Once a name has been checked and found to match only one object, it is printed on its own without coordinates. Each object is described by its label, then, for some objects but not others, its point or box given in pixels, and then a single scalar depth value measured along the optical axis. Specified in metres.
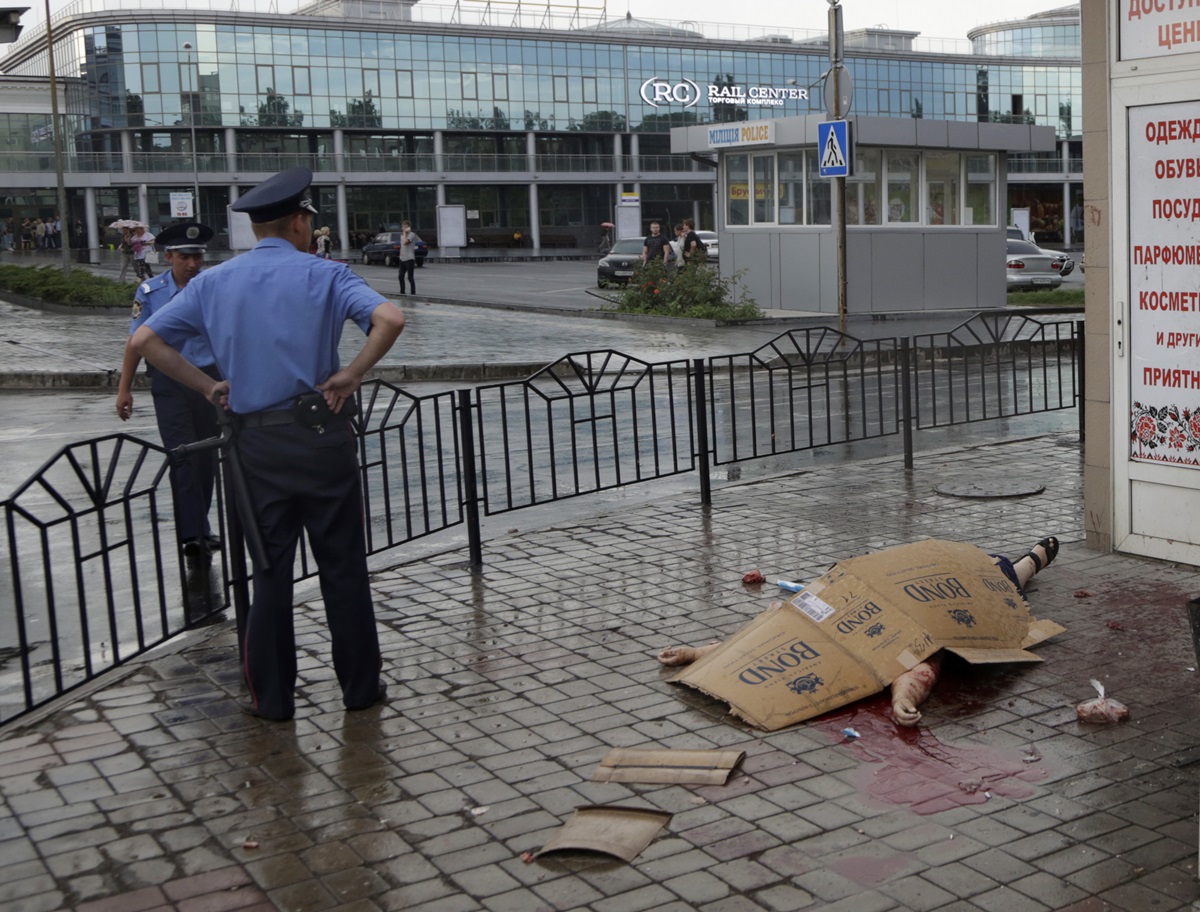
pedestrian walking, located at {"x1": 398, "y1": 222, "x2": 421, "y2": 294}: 34.50
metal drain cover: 9.42
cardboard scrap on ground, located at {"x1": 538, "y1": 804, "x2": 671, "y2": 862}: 4.18
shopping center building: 72.50
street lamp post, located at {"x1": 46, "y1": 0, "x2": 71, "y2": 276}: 37.16
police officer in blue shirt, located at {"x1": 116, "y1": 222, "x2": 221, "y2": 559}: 7.90
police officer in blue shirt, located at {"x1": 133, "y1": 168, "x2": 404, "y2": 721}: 5.27
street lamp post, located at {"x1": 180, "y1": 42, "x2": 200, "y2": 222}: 69.25
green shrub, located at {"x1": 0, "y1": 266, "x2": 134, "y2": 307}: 31.23
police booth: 27.20
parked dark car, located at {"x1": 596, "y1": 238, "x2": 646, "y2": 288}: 39.75
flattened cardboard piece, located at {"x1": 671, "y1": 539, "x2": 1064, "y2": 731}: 5.32
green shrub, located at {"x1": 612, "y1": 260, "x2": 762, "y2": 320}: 25.77
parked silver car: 35.69
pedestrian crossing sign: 18.48
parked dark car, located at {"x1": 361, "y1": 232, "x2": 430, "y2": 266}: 57.41
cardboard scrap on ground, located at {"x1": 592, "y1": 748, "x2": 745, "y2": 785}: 4.70
